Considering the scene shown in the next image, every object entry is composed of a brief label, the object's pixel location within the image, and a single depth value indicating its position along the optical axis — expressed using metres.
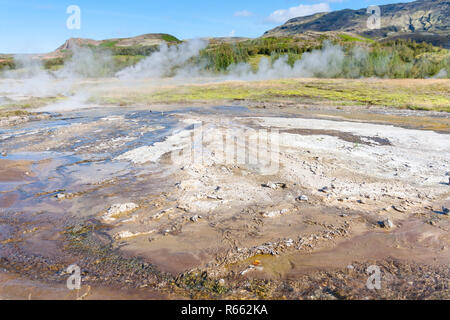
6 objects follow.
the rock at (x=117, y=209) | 4.72
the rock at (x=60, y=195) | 5.53
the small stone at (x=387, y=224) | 4.36
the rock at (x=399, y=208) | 4.82
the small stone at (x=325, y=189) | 5.52
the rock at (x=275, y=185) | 5.73
